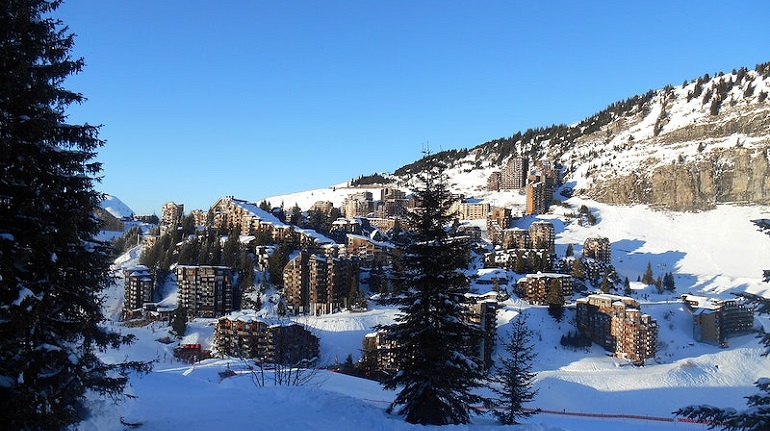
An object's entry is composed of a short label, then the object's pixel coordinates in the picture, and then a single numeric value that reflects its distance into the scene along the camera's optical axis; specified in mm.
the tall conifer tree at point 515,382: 21291
